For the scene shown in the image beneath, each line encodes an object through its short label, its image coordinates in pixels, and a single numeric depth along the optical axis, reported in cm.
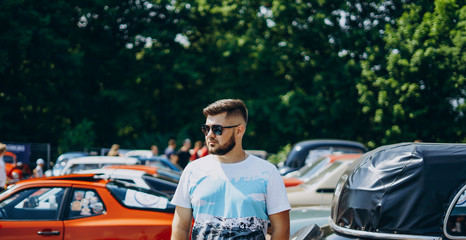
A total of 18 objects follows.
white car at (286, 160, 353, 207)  855
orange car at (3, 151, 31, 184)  1295
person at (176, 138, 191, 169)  1666
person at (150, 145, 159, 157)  1791
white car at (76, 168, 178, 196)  883
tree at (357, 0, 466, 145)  1905
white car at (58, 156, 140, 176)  1179
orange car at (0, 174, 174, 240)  565
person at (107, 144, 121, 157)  1561
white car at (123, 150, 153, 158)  1773
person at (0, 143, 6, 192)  916
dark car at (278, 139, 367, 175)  1526
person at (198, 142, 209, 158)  1643
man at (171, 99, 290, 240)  301
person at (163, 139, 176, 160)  1858
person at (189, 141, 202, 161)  1795
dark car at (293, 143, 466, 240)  350
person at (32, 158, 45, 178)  1402
